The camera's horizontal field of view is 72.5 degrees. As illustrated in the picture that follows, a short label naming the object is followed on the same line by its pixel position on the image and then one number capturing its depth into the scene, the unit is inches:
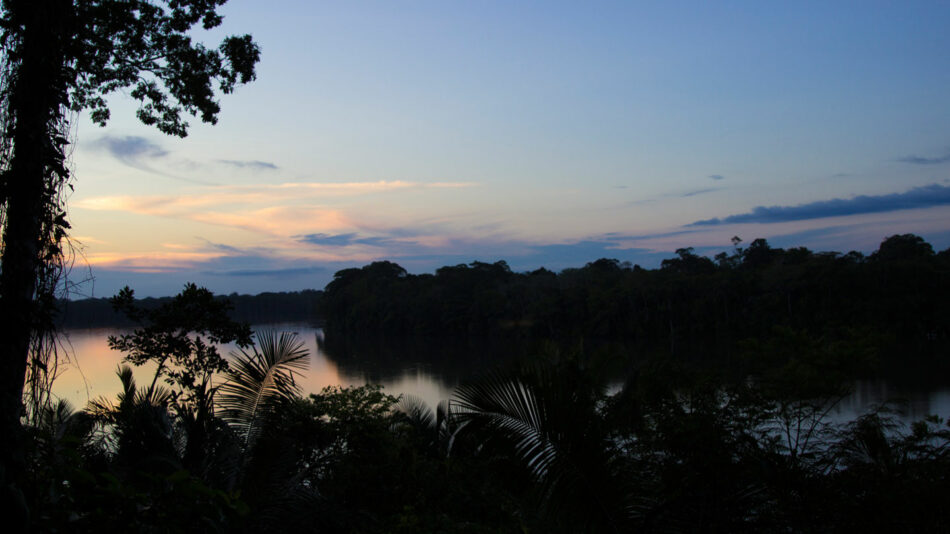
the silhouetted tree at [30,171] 118.5
